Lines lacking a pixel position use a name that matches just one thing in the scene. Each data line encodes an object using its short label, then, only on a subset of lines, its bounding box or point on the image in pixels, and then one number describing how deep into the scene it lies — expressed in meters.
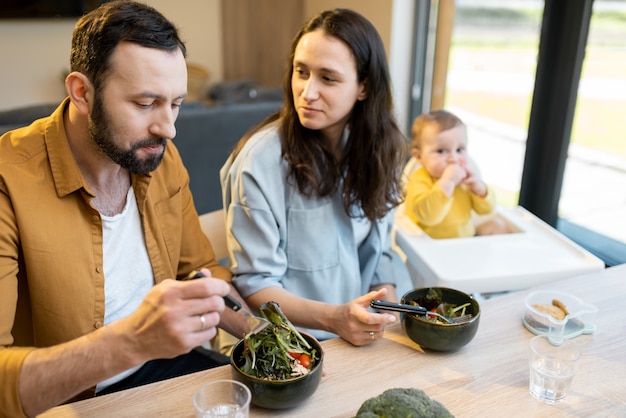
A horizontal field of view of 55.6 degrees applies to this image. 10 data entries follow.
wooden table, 1.03
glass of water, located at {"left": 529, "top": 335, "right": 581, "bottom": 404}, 1.08
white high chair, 1.63
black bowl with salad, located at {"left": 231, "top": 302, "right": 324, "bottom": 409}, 1.00
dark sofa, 2.91
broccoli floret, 0.89
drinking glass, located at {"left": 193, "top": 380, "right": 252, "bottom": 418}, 0.97
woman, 1.53
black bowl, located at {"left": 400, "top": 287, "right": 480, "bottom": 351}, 1.17
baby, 1.99
